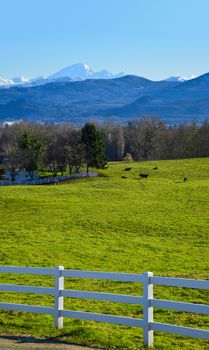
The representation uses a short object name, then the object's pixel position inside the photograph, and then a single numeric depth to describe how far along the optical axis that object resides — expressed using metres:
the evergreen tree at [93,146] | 100.94
